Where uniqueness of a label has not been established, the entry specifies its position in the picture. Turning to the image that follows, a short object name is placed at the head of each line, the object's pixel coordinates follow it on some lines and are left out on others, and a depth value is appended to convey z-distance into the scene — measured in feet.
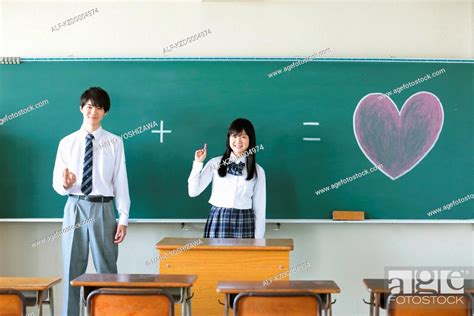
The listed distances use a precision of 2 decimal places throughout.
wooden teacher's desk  9.61
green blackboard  12.68
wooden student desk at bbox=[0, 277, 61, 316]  7.57
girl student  11.52
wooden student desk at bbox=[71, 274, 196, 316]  7.35
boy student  10.59
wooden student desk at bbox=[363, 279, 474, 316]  7.61
